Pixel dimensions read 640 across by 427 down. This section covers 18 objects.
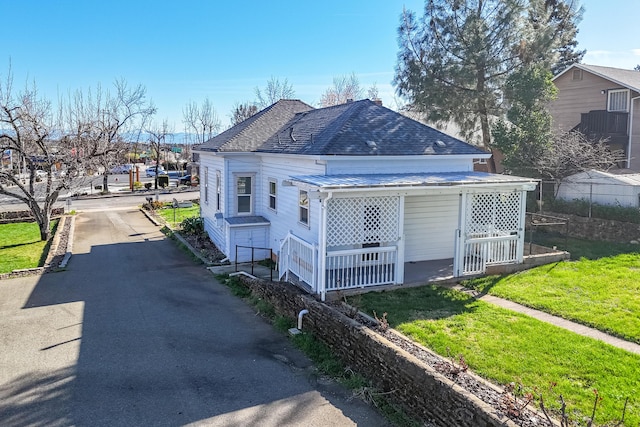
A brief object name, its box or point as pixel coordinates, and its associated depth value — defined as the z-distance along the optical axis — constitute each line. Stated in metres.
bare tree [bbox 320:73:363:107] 54.00
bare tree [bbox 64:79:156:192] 22.00
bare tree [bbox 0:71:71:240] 19.09
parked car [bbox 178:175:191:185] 45.73
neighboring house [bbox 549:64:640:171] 25.00
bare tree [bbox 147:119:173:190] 49.99
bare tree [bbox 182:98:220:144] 59.81
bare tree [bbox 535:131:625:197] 19.58
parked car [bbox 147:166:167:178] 54.22
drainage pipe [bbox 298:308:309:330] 9.71
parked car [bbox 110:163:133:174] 61.54
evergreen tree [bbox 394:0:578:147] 20.88
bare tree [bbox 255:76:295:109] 51.50
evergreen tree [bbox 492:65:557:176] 19.89
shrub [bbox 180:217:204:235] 20.58
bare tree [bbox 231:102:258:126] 54.81
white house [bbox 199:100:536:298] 10.66
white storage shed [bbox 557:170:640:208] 17.16
